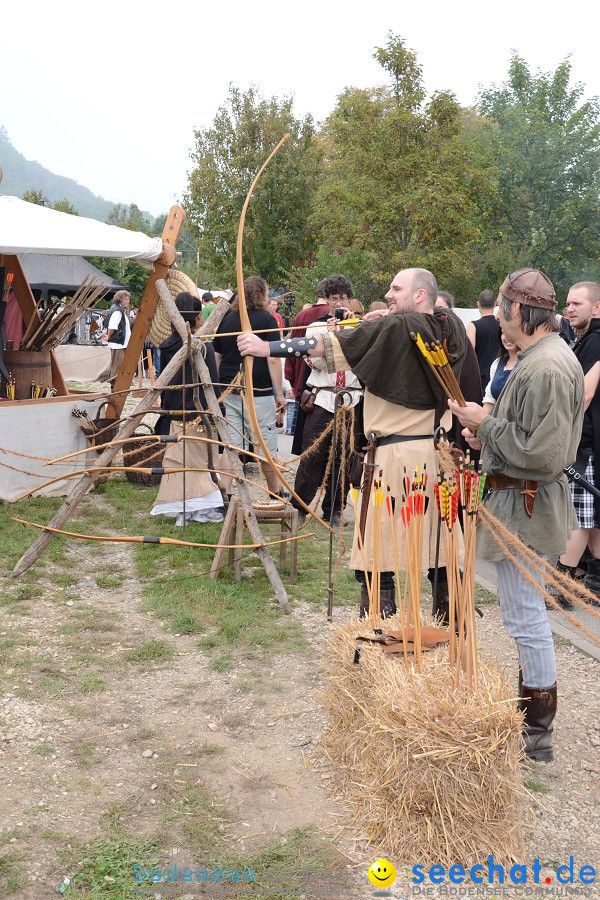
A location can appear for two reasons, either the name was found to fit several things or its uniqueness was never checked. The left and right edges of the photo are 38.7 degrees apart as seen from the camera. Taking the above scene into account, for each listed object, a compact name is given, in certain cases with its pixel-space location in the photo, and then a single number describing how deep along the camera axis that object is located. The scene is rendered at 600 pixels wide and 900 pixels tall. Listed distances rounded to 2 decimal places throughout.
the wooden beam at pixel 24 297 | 7.59
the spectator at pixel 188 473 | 6.02
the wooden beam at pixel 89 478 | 4.84
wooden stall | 5.86
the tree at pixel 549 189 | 20.39
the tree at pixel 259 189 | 18.67
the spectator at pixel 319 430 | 5.73
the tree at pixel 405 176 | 13.86
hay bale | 2.30
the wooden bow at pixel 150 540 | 3.64
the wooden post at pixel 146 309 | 5.77
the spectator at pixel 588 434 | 4.50
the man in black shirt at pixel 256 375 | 5.99
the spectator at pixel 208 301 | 12.71
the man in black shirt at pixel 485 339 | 6.49
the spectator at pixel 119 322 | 12.98
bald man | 3.18
